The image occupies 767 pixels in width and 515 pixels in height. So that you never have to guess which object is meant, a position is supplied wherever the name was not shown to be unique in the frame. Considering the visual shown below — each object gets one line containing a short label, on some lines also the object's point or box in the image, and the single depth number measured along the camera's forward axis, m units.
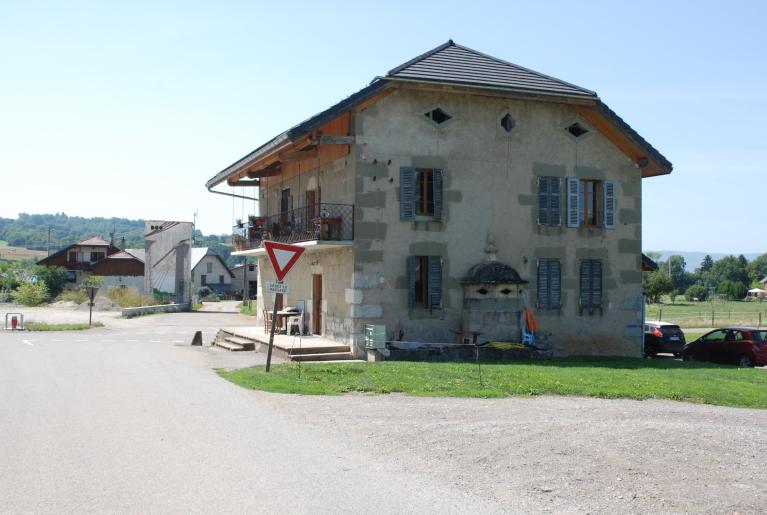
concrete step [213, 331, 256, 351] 24.16
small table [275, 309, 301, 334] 25.25
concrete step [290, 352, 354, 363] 20.62
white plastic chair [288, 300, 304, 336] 25.20
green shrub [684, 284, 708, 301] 113.50
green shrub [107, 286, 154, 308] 55.45
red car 24.25
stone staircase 20.89
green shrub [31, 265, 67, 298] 73.38
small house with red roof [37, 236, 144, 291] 80.19
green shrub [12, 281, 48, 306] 64.56
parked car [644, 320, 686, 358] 27.52
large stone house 22.02
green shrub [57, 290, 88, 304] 62.17
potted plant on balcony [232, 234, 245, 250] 30.34
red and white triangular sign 15.30
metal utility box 21.12
